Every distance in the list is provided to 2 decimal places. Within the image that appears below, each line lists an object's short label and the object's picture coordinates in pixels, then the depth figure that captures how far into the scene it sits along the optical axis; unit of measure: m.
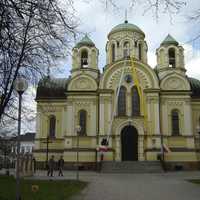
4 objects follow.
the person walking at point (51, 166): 20.32
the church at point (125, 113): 28.45
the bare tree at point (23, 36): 6.32
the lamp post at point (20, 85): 8.44
